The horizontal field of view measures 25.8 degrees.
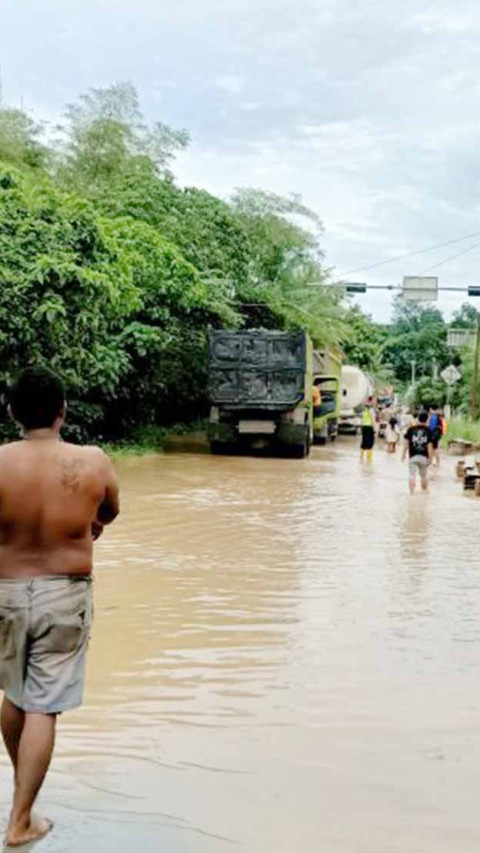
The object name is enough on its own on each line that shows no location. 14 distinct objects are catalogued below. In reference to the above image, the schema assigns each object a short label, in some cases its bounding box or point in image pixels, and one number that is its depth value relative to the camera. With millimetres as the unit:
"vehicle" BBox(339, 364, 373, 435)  39000
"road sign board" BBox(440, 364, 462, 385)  38188
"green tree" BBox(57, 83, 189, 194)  28781
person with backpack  21406
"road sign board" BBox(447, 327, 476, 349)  44750
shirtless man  3545
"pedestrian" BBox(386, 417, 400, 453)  28695
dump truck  22812
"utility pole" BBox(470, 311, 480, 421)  37178
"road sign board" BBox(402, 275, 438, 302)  27859
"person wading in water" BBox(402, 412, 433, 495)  15812
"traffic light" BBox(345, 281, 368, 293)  30409
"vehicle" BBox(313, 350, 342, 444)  30375
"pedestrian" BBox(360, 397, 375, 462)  23547
